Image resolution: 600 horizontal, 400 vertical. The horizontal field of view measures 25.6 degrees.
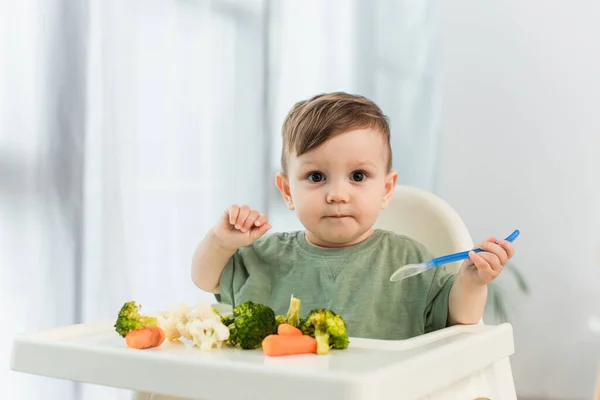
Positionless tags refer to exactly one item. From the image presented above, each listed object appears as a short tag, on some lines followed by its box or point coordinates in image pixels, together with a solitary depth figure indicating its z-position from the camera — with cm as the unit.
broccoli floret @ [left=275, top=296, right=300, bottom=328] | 125
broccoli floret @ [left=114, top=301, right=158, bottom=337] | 124
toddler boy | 142
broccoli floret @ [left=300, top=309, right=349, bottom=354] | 119
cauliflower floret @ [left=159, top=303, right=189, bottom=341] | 124
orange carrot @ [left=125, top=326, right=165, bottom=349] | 120
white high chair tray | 109
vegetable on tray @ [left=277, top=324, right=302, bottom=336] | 121
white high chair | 160
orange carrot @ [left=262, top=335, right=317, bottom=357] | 118
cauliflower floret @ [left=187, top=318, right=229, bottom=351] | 121
